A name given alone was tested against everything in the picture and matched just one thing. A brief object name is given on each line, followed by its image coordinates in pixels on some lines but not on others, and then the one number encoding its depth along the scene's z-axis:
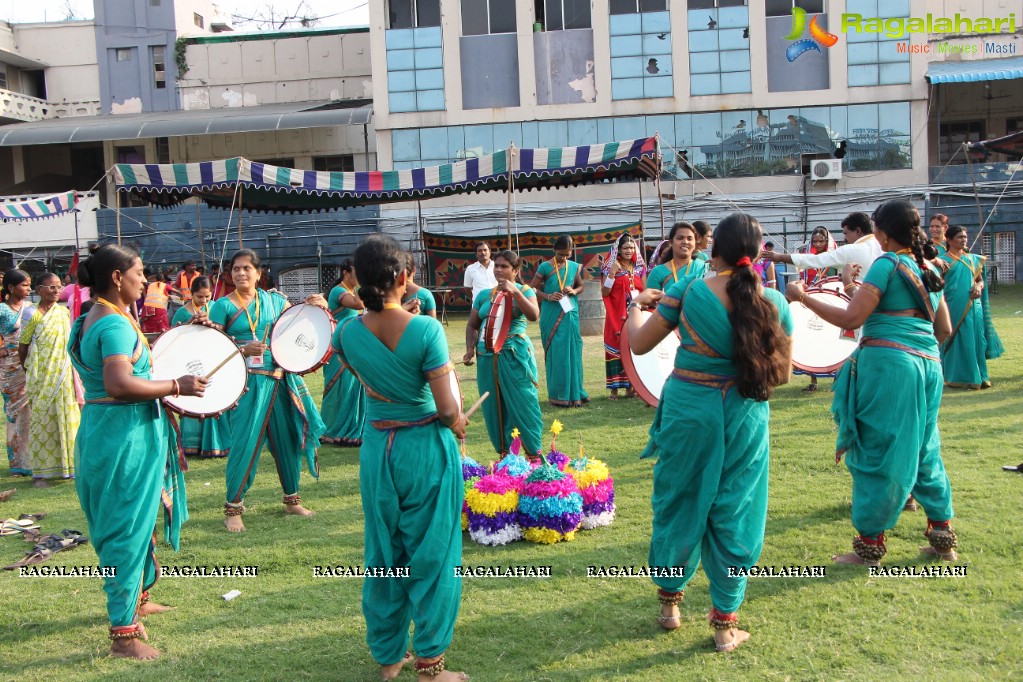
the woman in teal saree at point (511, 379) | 6.59
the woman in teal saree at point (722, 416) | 3.66
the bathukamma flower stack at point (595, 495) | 5.44
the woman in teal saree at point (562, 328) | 9.59
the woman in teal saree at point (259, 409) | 5.88
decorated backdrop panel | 21.70
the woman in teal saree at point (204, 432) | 8.20
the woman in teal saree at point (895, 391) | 4.46
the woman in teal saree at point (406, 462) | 3.43
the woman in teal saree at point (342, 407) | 8.45
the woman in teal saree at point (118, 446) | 3.88
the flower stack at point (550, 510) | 5.21
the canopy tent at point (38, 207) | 17.77
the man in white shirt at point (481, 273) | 11.75
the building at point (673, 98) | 24.77
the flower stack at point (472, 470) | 5.67
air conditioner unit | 24.19
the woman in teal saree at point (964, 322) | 9.57
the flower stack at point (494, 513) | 5.26
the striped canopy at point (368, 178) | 13.53
